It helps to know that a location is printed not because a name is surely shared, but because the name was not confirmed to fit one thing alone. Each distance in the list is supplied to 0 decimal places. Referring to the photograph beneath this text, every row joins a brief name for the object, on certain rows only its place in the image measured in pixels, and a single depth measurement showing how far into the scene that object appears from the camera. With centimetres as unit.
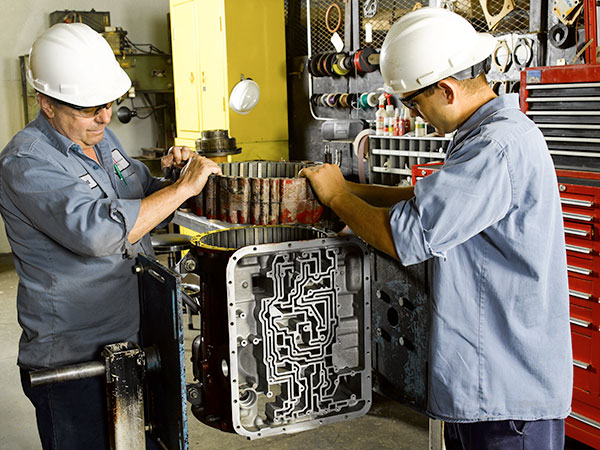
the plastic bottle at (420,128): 310
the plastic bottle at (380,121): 343
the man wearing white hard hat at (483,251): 121
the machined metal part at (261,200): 144
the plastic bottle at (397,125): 326
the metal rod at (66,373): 128
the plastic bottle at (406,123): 325
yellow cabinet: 427
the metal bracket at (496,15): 285
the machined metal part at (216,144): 350
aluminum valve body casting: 139
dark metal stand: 130
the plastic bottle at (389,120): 334
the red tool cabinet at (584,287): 214
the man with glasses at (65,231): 135
